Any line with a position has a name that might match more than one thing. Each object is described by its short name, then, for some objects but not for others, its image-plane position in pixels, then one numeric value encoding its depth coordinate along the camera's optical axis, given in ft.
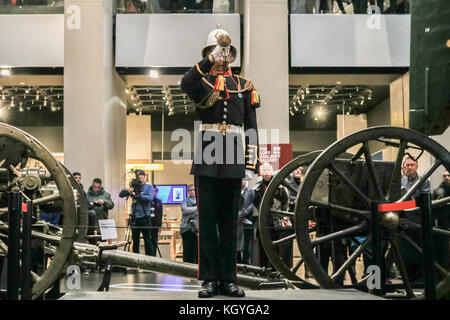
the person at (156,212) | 31.48
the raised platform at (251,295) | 11.14
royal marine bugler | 11.91
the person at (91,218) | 25.32
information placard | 15.37
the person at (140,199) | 29.01
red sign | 29.76
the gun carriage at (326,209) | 13.21
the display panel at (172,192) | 56.08
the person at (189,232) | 24.42
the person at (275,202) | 18.95
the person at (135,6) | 36.99
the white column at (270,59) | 35.40
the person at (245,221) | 18.79
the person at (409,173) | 20.24
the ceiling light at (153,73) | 36.91
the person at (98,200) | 29.07
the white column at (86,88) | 35.04
